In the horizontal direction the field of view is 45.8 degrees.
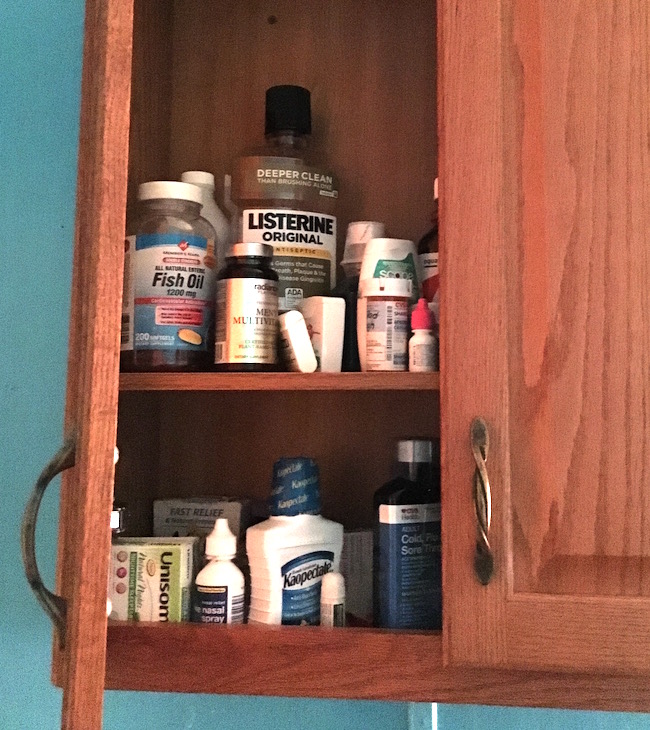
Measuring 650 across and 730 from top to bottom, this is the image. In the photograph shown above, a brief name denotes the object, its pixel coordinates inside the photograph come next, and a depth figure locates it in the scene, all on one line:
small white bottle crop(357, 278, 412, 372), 0.67
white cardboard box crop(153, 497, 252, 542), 0.77
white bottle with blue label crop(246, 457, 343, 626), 0.67
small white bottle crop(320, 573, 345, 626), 0.67
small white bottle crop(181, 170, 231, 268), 0.79
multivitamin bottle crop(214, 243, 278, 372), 0.69
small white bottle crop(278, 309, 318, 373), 0.70
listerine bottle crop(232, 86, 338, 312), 0.76
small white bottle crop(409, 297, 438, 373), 0.65
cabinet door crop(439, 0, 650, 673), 0.58
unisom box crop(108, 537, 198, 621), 0.68
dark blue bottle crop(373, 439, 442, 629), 0.67
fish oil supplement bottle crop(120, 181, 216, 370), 0.70
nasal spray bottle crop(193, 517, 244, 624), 0.67
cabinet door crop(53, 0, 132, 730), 0.49
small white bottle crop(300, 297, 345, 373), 0.71
